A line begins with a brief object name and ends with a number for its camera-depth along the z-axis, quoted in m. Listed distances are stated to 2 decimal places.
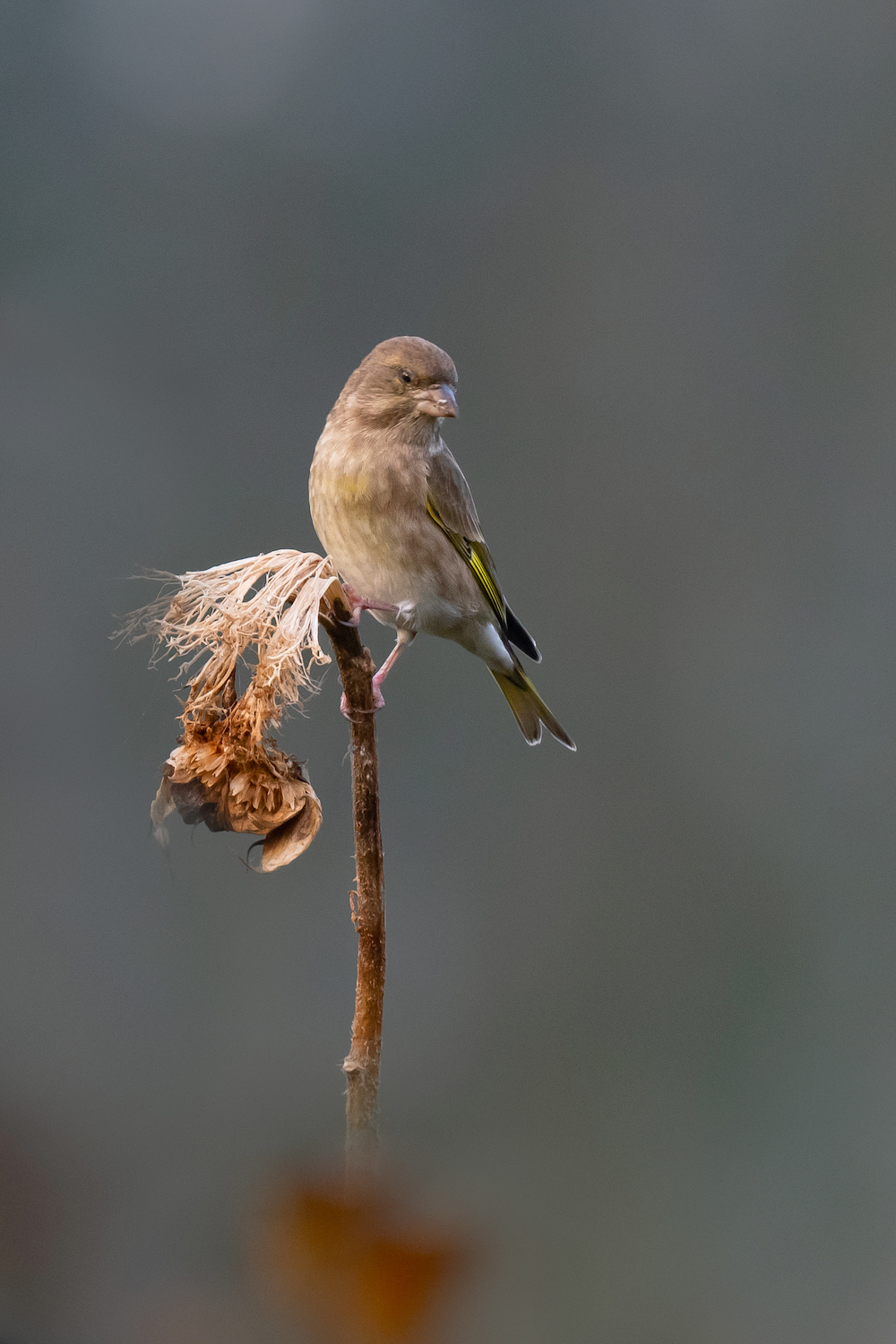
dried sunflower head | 8.08
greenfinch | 8.18
